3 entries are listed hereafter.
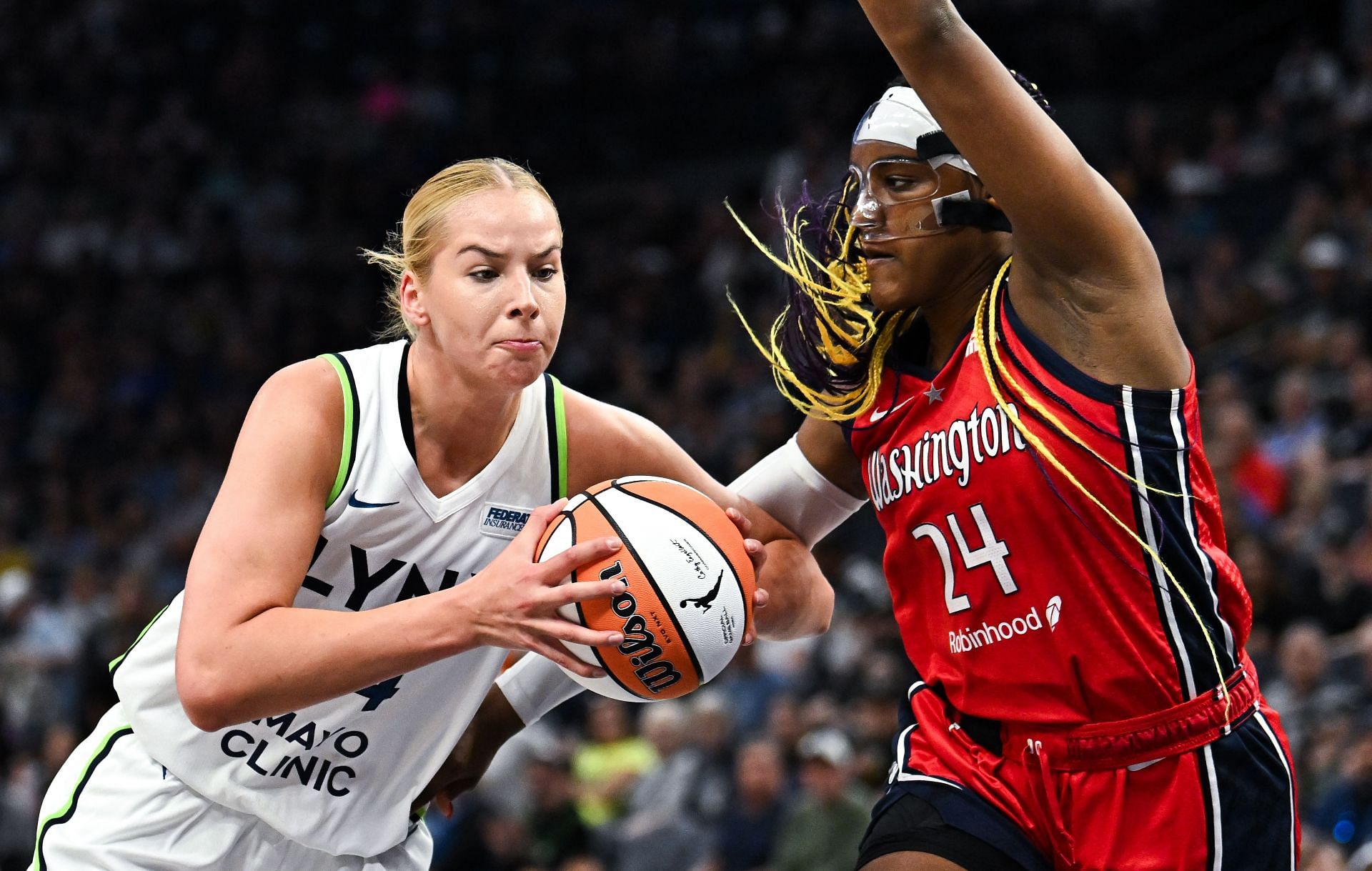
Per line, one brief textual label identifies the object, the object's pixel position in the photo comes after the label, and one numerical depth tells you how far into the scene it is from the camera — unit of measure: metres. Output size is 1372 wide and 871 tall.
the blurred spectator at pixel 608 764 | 8.95
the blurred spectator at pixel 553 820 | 8.41
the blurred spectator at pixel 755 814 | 8.00
